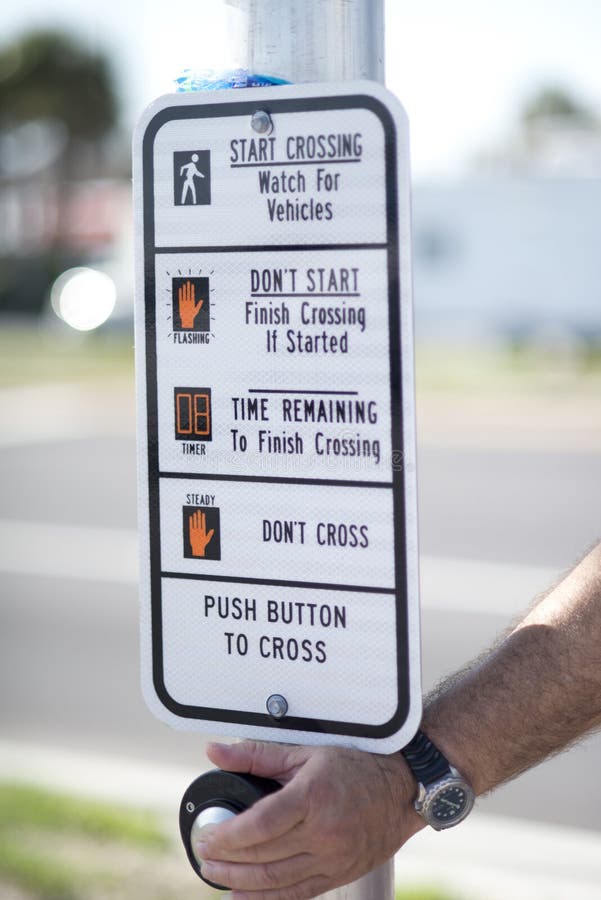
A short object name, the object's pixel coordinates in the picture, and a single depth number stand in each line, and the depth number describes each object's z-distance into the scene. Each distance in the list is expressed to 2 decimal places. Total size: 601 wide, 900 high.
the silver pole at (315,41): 1.38
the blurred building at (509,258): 23.36
